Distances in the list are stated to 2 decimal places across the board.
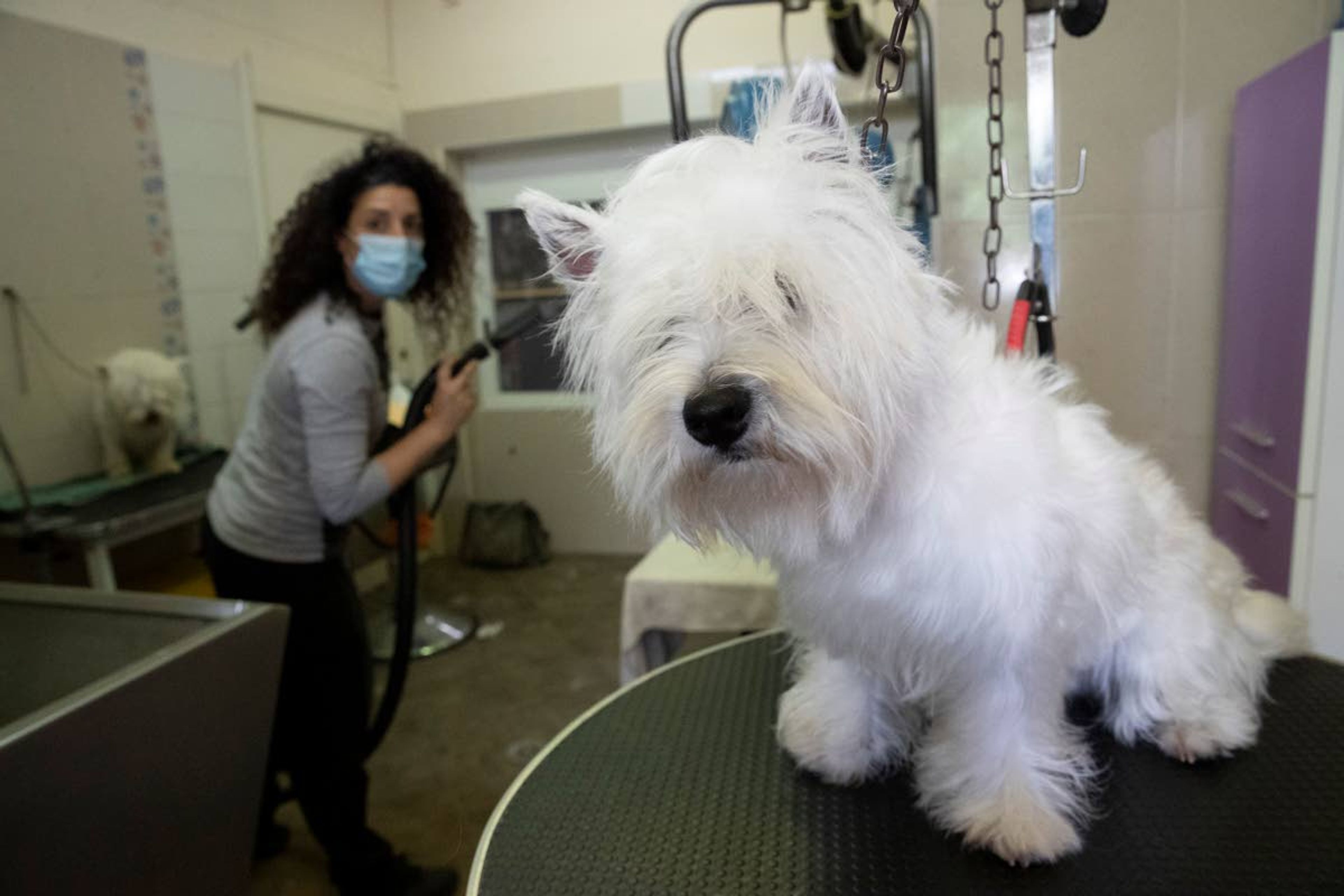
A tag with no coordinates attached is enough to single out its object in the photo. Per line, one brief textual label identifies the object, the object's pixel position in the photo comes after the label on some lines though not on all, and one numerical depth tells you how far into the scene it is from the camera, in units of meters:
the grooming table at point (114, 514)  2.41
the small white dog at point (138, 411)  2.92
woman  1.81
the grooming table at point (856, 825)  0.85
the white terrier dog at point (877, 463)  0.78
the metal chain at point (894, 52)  0.81
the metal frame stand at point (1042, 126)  1.21
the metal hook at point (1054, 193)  1.23
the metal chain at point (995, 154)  1.12
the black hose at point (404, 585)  2.11
